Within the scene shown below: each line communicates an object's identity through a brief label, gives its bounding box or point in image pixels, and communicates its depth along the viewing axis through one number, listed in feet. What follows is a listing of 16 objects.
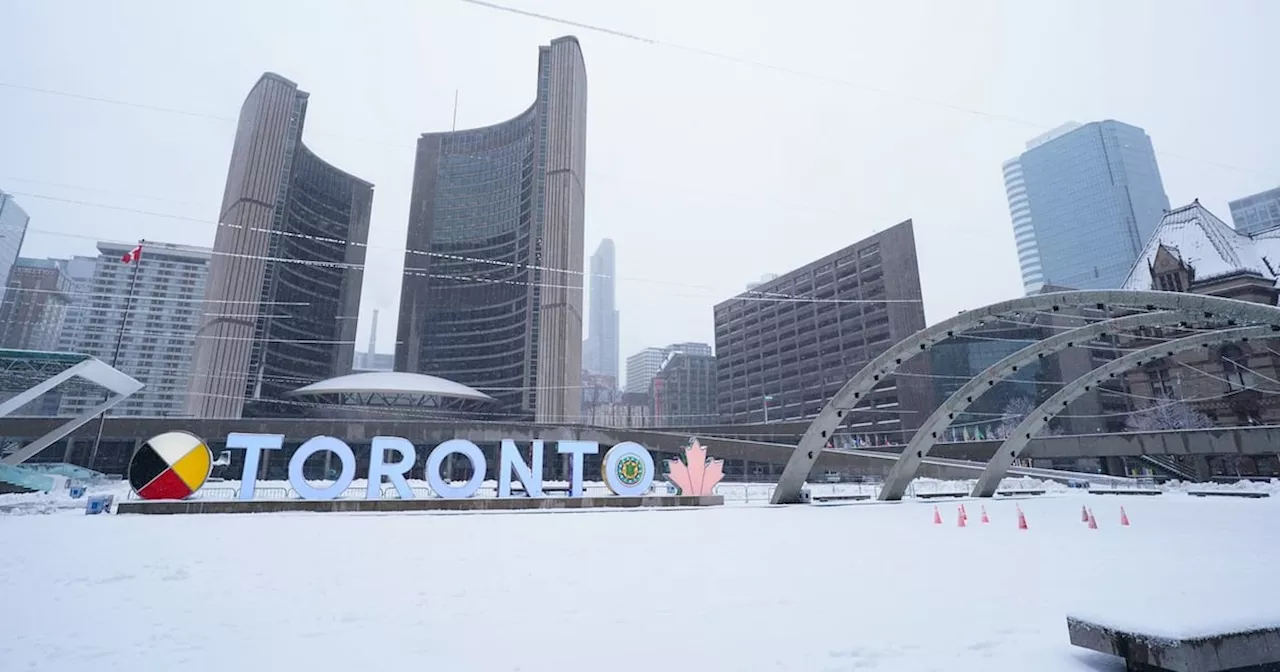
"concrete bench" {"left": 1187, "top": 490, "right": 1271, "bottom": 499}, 94.63
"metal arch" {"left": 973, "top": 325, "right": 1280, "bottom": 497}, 80.77
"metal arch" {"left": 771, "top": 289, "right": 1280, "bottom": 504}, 53.36
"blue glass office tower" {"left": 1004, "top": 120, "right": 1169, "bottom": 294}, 627.87
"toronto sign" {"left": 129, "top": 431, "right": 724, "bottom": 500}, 73.46
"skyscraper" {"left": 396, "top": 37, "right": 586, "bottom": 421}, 366.22
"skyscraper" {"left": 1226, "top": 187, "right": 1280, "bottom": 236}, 472.85
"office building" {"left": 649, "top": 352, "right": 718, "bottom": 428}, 580.71
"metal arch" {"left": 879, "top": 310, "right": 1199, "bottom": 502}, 73.77
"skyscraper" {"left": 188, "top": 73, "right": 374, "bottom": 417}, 317.63
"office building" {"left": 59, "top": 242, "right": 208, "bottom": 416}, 568.41
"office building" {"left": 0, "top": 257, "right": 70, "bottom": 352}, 508.12
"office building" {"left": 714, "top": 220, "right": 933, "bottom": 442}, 339.77
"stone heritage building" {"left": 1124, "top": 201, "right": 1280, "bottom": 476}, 172.04
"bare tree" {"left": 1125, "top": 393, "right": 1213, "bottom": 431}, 191.83
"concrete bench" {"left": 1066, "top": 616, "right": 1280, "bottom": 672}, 13.20
